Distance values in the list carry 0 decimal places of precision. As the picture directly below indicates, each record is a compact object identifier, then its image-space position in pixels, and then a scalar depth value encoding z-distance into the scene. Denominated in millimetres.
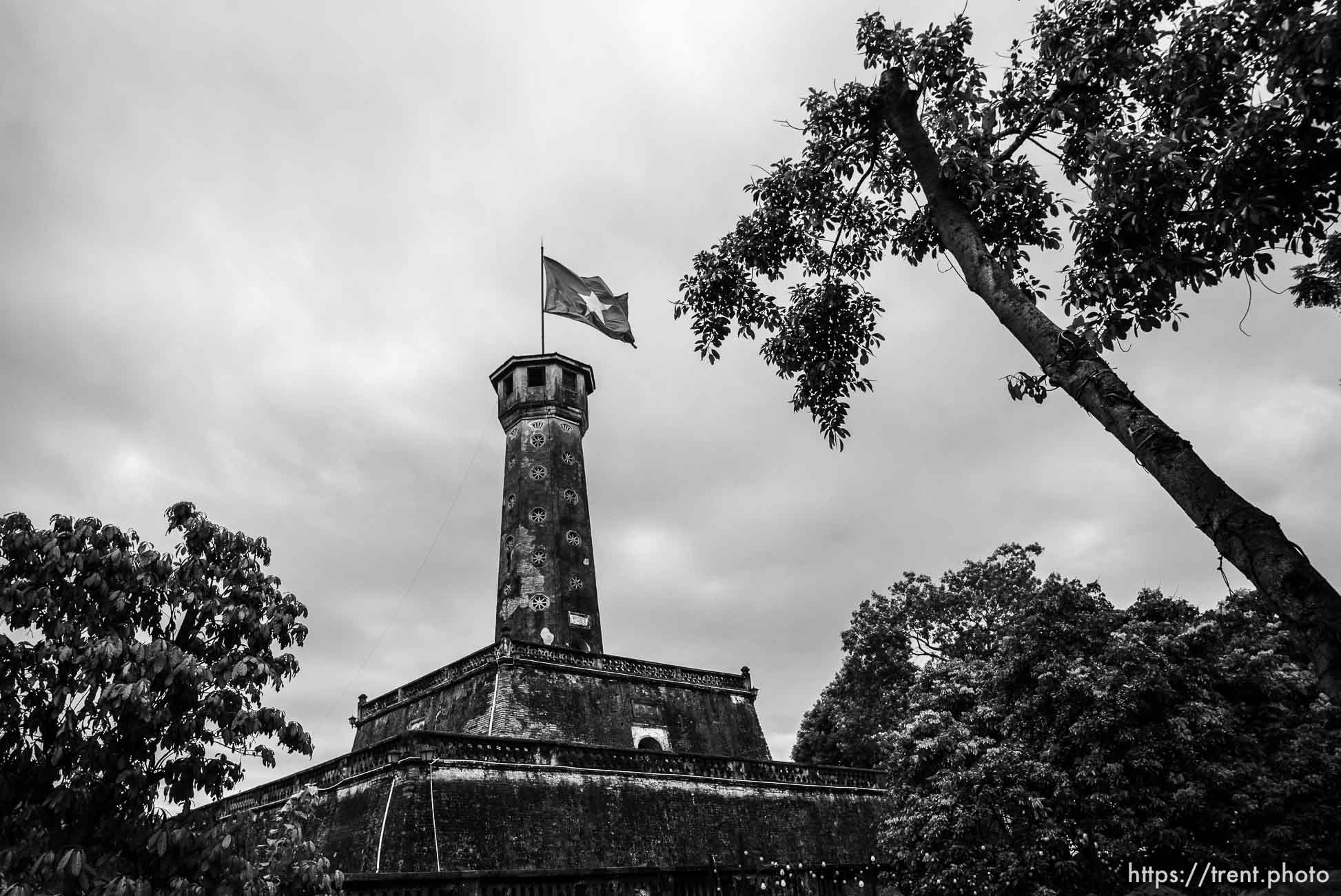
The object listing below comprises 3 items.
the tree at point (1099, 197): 5035
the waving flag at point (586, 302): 22984
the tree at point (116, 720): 5465
